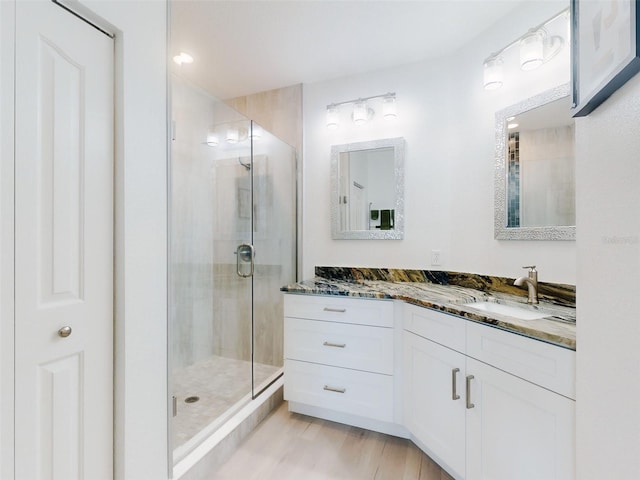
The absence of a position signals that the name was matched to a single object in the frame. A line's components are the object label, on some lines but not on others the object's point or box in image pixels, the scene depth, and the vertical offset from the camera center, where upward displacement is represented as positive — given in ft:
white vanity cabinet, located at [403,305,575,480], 3.24 -2.07
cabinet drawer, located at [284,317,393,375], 5.74 -2.07
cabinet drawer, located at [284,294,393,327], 5.76 -1.37
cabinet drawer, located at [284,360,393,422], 5.72 -2.95
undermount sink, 4.50 -1.13
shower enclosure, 6.15 -0.30
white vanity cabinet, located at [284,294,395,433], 5.74 -2.33
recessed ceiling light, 7.06 +4.26
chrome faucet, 4.95 -0.70
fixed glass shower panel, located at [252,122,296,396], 7.48 -0.08
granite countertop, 3.45 -1.01
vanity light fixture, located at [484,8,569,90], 4.89 +3.18
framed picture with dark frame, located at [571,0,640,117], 1.90 +1.38
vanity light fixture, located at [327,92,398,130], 7.36 +3.24
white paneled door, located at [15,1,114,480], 2.77 -0.06
